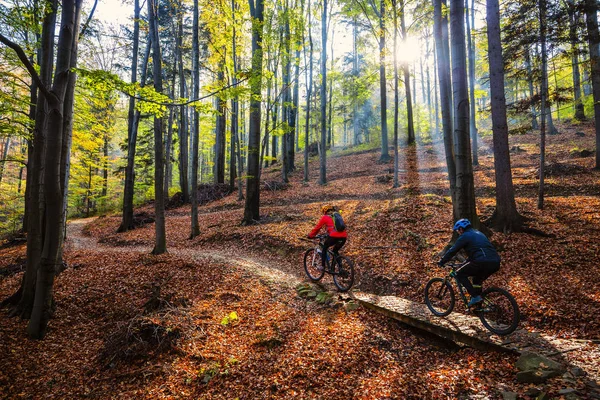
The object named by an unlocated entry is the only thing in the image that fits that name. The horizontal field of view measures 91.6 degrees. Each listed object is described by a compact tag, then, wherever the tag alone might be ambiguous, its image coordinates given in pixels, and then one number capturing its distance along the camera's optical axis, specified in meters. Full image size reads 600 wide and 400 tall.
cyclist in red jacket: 7.87
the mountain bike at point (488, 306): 5.09
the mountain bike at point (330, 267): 7.81
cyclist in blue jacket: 5.43
